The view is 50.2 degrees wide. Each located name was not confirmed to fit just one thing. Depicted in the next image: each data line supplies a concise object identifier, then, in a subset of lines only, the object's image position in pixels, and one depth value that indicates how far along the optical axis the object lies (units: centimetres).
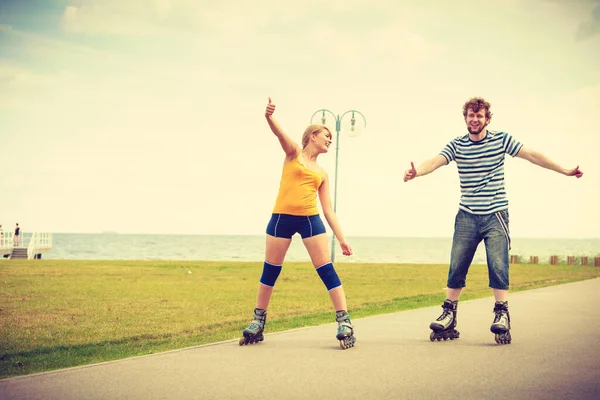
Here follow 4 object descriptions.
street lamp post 2683
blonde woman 587
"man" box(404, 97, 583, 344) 626
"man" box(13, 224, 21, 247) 4519
